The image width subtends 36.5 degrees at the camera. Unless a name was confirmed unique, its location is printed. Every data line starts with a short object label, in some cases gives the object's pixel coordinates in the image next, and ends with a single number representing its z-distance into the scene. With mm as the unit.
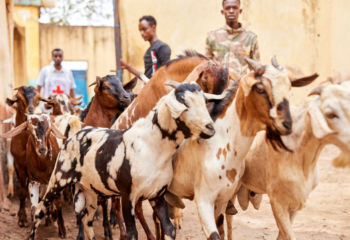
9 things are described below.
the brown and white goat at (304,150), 4223
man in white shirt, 10789
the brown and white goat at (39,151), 6797
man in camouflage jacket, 6344
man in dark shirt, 7020
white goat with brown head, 4266
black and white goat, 4680
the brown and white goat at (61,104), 9334
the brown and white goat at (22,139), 7715
